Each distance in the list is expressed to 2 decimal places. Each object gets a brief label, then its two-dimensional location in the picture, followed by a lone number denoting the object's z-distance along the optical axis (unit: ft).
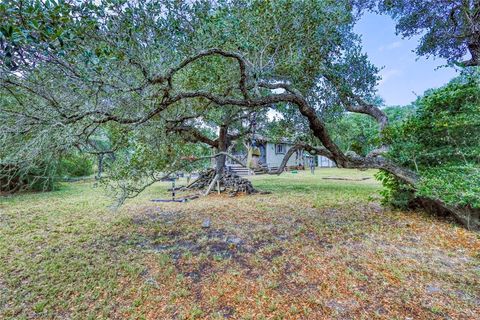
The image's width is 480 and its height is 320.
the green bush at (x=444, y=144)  13.67
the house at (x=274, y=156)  72.90
